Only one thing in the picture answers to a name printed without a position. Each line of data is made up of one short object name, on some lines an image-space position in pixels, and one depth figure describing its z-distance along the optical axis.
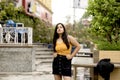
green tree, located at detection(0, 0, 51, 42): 16.18
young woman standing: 4.97
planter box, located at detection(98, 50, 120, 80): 6.06
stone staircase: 11.34
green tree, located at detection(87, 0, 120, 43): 10.71
